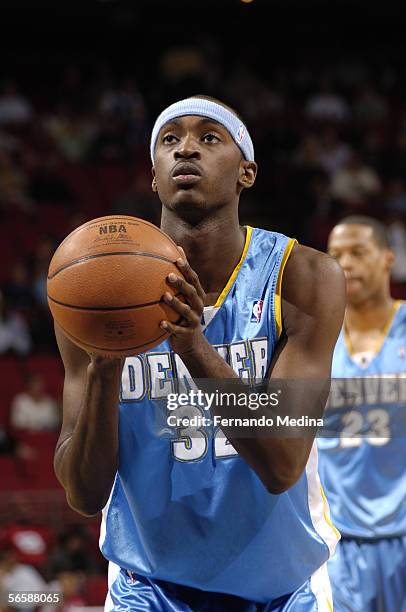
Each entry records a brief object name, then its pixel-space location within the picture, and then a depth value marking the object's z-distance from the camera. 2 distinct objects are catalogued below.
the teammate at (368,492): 9.73
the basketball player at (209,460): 5.57
